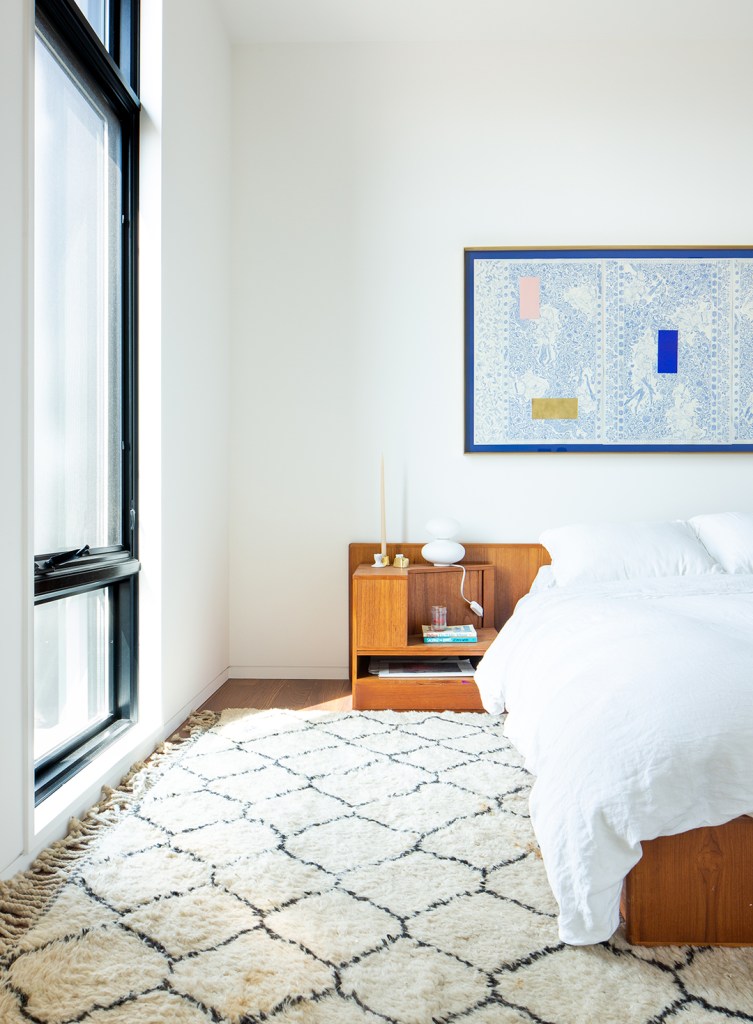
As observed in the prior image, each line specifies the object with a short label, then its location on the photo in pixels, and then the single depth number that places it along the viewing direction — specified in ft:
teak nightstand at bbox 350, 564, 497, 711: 10.01
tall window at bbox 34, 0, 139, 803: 6.59
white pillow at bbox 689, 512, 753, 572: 9.63
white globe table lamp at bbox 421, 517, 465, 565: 10.80
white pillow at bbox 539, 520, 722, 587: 9.69
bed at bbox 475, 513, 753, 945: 4.56
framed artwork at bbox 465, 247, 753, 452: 11.44
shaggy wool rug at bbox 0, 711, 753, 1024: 4.15
